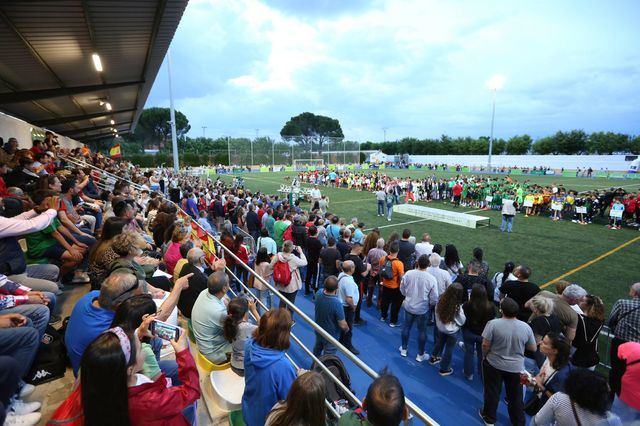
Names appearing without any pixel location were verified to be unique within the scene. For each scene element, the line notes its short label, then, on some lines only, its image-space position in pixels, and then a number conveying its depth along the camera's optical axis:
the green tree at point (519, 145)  76.19
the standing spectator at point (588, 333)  4.41
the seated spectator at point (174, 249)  5.48
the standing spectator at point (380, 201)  18.78
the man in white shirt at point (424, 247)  7.69
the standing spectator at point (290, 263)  6.35
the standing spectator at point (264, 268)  6.54
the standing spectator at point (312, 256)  8.45
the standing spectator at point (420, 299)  5.67
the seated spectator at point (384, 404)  1.83
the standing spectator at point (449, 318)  5.09
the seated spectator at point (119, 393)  1.70
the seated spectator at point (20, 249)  3.39
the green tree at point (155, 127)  83.31
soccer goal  58.06
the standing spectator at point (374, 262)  7.37
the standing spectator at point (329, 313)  4.91
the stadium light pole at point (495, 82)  39.06
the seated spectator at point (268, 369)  2.46
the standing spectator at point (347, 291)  5.58
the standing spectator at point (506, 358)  4.07
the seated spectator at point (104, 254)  3.54
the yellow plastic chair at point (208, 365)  3.56
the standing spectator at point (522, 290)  5.29
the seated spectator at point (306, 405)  1.84
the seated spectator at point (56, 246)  4.61
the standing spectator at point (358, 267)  6.85
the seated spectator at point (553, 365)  3.63
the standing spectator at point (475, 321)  4.93
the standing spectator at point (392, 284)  6.61
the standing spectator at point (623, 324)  4.16
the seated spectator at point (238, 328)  3.29
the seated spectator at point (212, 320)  3.46
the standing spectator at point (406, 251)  7.70
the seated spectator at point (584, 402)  2.53
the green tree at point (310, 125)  110.12
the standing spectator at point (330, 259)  7.02
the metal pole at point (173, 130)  26.97
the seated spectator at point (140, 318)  2.15
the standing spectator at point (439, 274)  6.07
